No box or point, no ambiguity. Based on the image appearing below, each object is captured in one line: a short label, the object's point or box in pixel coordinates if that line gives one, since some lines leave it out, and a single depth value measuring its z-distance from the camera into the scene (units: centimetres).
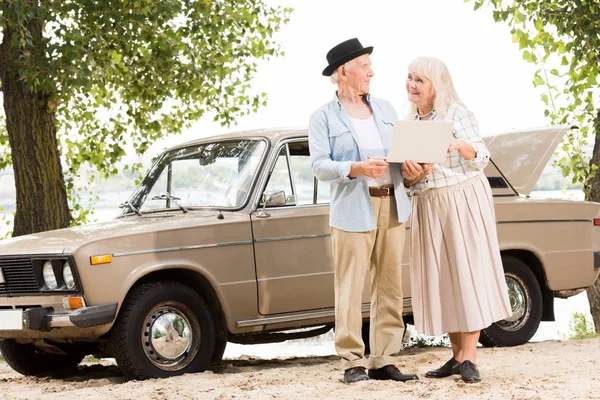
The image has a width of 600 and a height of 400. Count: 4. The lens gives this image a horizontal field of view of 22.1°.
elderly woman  966
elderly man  970
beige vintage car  1088
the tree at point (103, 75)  1932
